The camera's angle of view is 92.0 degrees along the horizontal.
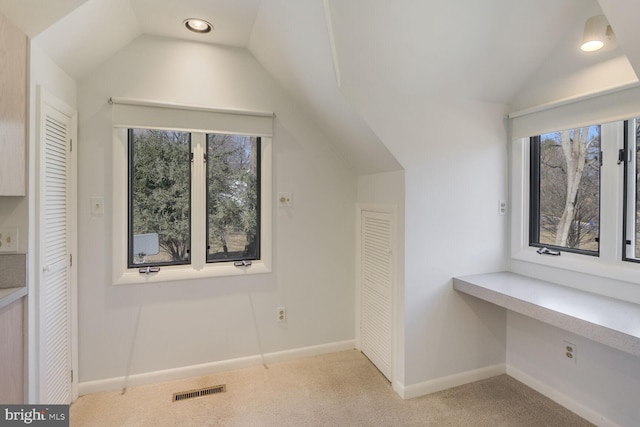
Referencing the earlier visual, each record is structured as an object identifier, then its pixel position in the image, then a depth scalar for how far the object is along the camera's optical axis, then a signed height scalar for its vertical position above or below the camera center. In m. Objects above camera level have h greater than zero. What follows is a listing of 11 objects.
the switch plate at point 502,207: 2.45 +0.04
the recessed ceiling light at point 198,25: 2.10 +1.31
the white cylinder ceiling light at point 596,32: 1.65 +0.97
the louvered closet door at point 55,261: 1.71 -0.29
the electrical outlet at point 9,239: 1.53 -0.14
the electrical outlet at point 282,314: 2.65 -0.88
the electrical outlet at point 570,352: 2.00 -0.91
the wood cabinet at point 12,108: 1.37 +0.48
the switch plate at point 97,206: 2.18 +0.04
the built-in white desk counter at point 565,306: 1.45 -0.52
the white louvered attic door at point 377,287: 2.37 -0.62
